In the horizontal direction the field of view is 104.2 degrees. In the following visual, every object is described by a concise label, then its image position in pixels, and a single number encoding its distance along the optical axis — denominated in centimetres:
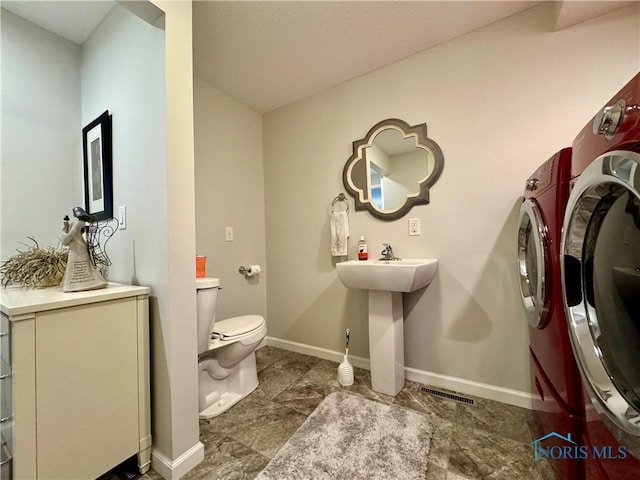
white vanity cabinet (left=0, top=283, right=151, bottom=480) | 78
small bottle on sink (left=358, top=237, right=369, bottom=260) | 184
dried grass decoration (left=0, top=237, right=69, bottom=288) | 116
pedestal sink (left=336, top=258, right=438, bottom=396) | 147
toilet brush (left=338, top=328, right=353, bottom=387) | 168
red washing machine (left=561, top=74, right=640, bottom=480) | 52
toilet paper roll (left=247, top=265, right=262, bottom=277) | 218
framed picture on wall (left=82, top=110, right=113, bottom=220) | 130
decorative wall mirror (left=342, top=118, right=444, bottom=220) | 169
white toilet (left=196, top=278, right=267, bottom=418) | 131
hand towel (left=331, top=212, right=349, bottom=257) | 195
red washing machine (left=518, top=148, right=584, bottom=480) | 80
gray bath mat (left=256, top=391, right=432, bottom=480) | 102
